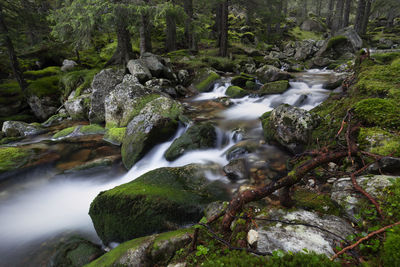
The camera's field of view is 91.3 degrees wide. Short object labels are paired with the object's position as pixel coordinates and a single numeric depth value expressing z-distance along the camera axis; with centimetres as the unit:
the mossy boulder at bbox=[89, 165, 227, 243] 366
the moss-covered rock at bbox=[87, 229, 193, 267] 234
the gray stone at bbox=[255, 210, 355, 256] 168
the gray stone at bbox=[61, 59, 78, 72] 1627
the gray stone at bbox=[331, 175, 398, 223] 206
